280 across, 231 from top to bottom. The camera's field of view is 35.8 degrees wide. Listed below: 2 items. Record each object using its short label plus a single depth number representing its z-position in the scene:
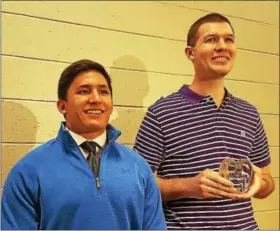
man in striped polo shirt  1.35
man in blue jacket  1.07
